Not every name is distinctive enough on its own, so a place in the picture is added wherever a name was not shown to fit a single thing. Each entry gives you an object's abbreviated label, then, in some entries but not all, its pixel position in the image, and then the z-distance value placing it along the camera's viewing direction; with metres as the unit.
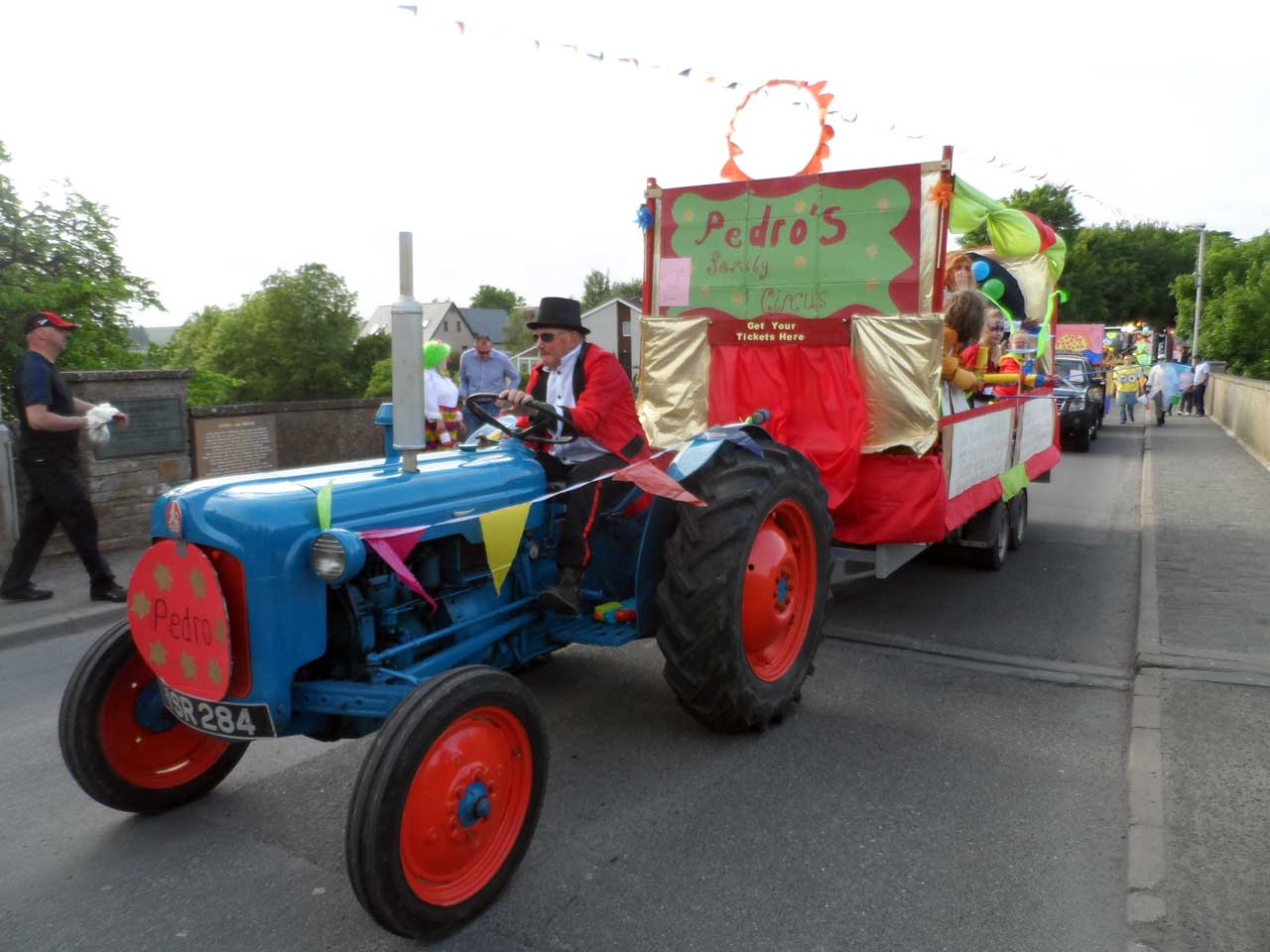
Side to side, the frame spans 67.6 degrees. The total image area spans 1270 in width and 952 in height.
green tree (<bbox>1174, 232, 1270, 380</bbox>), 27.42
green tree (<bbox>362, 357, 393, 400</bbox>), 47.43
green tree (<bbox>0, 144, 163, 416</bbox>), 10.21
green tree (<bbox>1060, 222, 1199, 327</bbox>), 56.09
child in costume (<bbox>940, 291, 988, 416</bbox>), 6.24
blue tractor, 2.75
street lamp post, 31.62
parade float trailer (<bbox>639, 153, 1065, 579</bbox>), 5.41
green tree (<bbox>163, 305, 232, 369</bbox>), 56.50
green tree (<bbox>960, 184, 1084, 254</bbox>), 46.75
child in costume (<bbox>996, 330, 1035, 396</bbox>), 7.73
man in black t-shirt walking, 5.92
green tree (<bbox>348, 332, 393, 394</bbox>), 53.53
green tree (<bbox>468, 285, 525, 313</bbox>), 110.12
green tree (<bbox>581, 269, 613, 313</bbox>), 94.81
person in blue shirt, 10.16
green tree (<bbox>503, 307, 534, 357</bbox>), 85.06
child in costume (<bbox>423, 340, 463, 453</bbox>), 9.19
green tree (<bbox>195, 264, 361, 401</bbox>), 53.12
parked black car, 17.00
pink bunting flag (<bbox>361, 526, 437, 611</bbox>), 3.01
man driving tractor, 3.99
